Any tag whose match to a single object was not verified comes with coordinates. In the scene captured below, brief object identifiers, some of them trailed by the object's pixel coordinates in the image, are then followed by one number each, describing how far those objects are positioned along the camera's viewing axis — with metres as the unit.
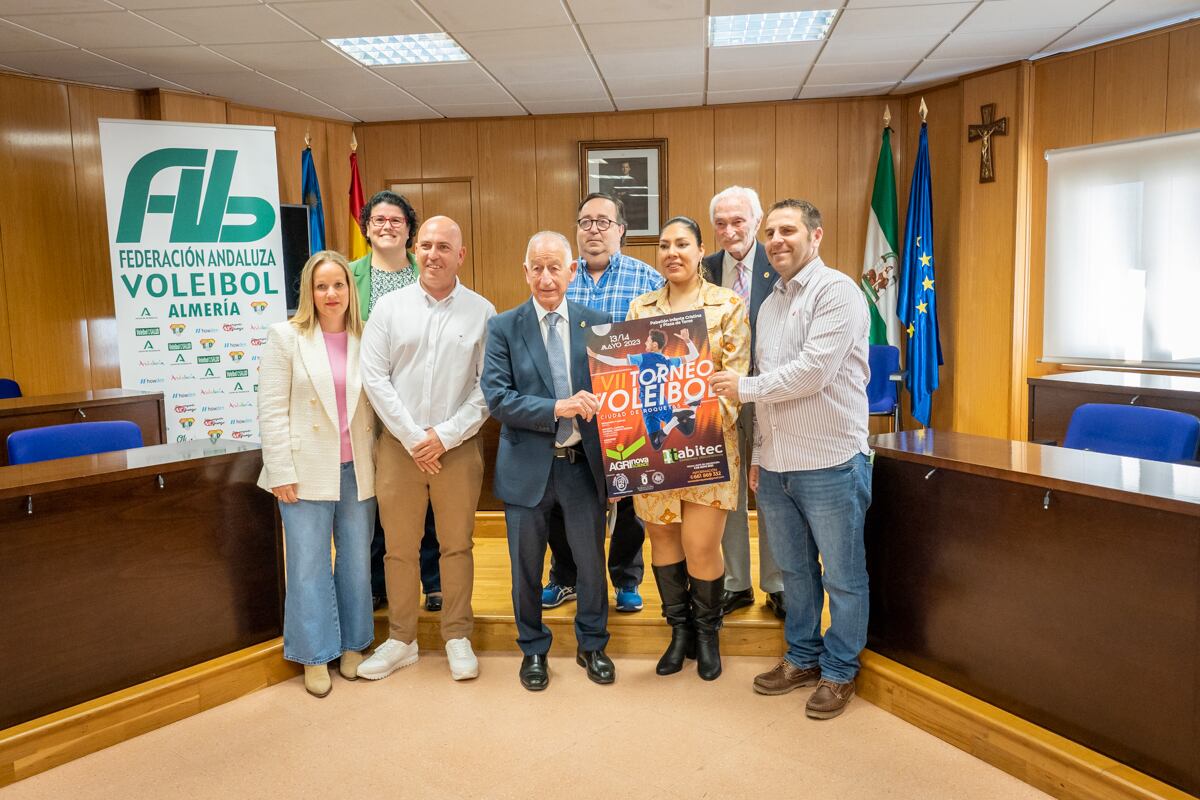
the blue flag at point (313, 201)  6.43
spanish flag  6.75
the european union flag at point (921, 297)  5.91
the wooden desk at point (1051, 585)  1.91
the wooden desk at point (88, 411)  3.97
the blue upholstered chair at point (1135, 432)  2.89
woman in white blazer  2.75
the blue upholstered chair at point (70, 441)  3.11
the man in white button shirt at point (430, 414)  2.78
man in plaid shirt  2.98
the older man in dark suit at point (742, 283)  2.82
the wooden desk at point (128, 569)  2.36
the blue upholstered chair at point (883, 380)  5.61
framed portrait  6.72
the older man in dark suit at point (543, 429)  2.69
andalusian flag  6.18
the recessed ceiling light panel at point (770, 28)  4.62
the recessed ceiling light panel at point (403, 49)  4.86
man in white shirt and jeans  2.41
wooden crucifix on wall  5.57
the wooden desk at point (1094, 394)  3.76
